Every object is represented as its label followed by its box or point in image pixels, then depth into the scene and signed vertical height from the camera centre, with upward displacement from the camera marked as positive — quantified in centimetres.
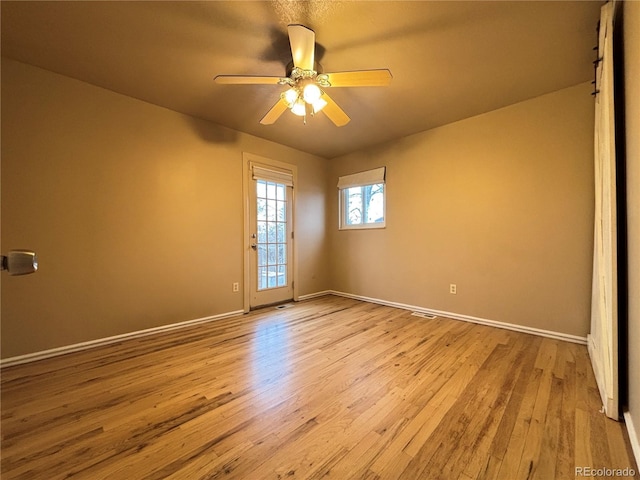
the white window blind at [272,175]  354 +96
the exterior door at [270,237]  354 +5
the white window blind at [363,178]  382 +99
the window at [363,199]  390 +67
